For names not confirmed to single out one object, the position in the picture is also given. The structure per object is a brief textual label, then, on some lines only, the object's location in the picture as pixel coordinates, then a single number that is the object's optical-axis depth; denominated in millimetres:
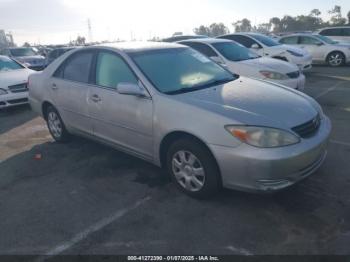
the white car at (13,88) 8055
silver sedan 3105
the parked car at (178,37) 16072
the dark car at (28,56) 17391
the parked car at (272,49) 11086
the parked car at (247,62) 7566
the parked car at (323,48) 13937
